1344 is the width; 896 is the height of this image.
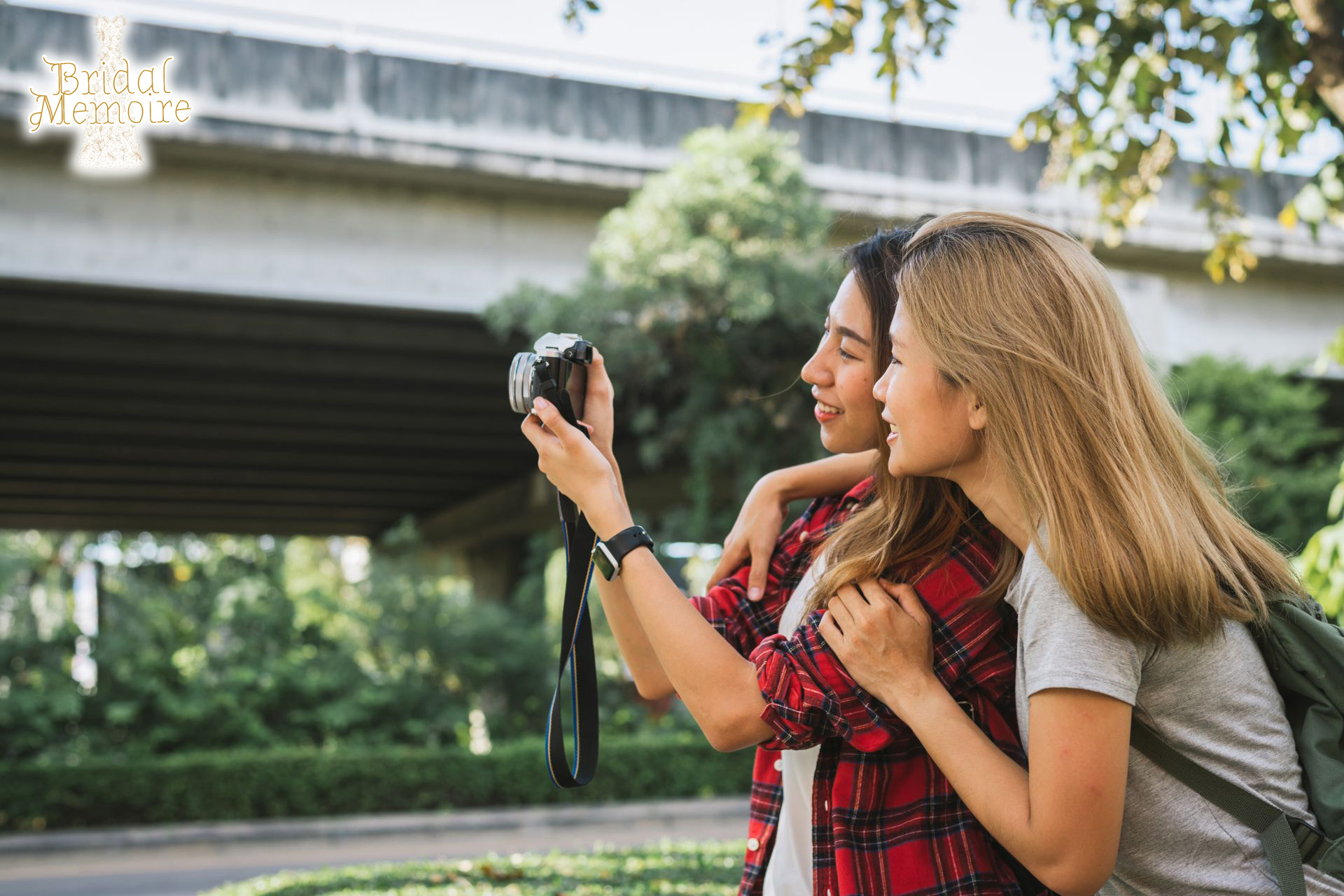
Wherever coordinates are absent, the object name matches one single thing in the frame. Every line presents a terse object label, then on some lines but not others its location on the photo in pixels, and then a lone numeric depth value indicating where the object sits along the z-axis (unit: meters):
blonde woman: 1.59
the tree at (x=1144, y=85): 4.43
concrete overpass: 11.31
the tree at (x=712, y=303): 11.59
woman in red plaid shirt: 1.81
